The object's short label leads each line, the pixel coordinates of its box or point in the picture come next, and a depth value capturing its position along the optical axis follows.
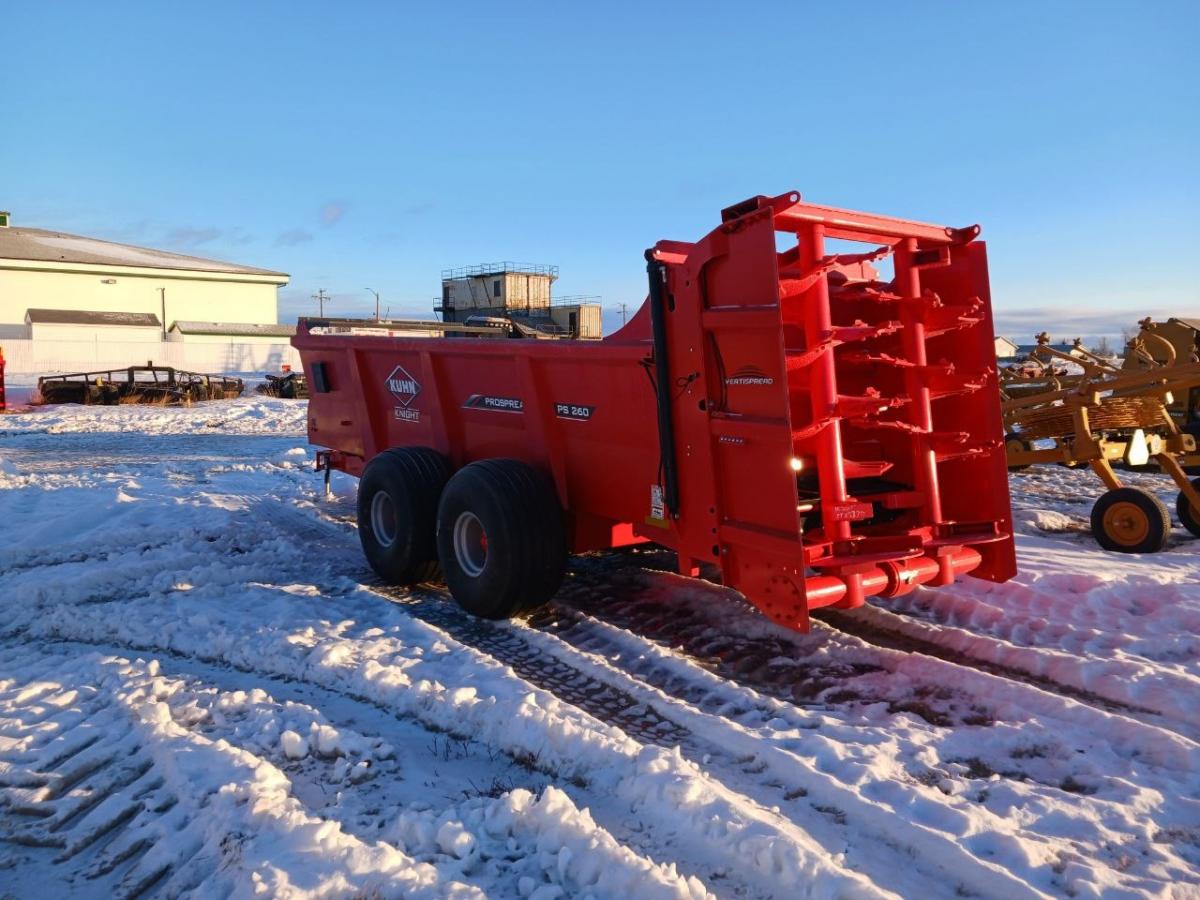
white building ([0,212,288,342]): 51.44
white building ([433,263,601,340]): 38.41
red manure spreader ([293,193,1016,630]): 4.36
